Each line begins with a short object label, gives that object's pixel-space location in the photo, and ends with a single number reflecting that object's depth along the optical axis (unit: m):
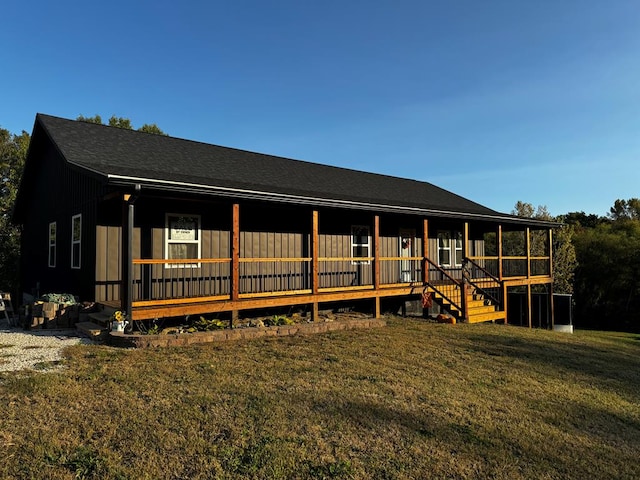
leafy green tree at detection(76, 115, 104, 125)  34.97
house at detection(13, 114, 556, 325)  9.41
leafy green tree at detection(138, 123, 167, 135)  35.24
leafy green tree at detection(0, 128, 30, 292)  24.02
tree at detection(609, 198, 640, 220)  55.59
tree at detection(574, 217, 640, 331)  31.72
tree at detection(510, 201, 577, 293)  31.11
